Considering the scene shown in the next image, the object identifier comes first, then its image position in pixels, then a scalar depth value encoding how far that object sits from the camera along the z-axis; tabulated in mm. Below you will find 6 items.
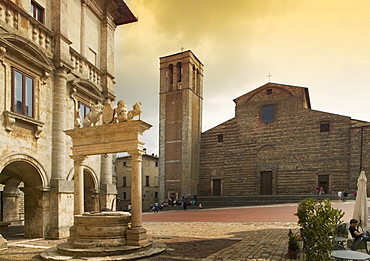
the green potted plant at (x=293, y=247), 7723
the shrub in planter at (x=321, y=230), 5984
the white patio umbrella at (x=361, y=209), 10117
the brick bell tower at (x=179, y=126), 37750
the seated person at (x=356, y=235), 7723
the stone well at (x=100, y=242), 8109
